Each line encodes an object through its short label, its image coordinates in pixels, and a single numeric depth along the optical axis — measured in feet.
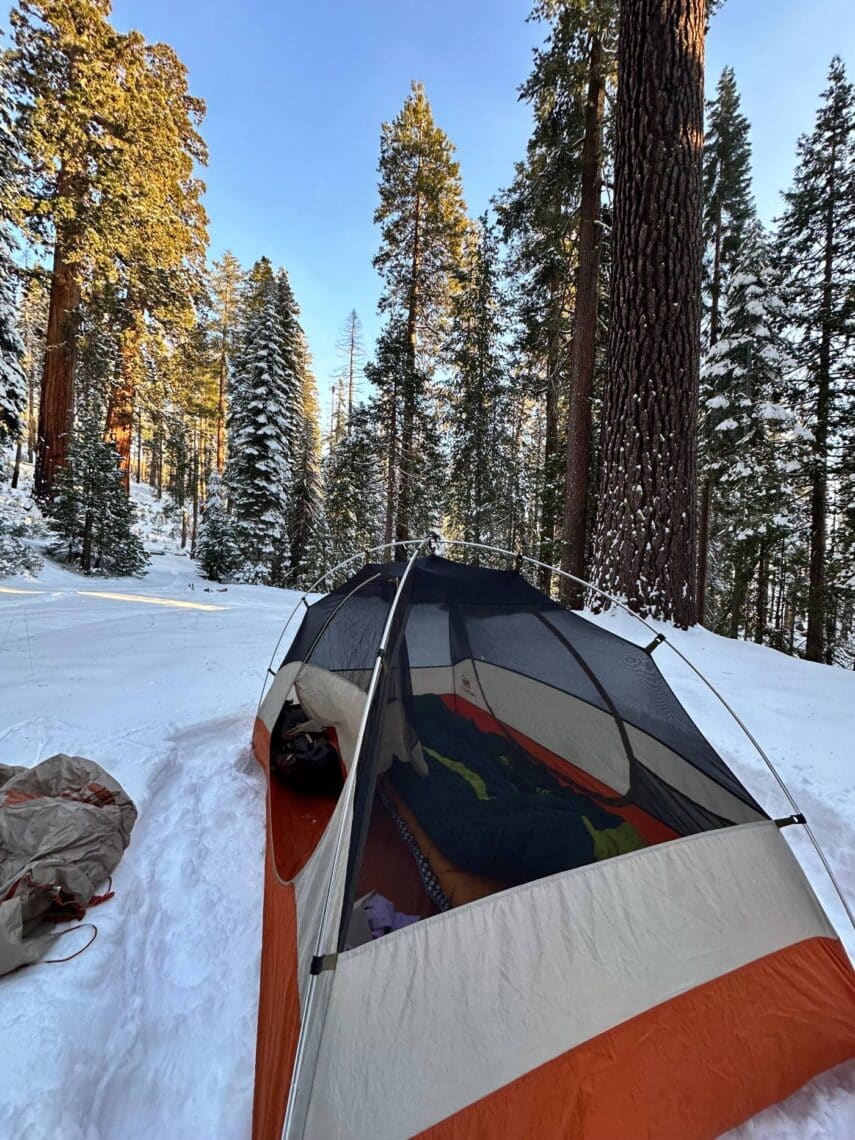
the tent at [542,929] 4.02
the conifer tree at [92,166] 32.89
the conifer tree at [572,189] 24.30
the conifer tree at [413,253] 44.19
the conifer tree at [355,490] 45.73
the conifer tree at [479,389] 43.32
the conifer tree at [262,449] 50.67
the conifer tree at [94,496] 36.78
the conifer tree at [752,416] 35.24
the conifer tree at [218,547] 49.78
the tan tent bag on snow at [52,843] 6.00
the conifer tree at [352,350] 91.61
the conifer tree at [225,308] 78.79
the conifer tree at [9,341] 27.32
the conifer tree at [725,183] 43.83
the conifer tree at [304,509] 56.85
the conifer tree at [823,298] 33.04
